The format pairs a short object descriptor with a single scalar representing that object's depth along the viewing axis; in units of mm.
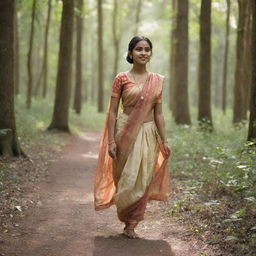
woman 5352
